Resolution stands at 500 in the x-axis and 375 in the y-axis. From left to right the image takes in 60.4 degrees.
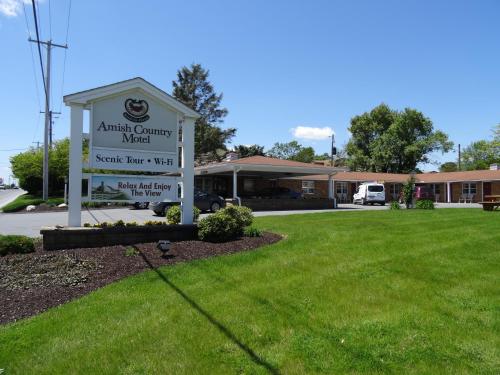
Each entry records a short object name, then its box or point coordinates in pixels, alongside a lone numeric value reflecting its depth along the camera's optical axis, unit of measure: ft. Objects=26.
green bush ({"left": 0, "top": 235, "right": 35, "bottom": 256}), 25.82
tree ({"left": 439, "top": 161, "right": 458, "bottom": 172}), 277.44
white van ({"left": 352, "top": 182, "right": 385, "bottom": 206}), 117.70
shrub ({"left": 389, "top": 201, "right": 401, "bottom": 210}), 73.49
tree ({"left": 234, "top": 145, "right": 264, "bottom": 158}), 206.90
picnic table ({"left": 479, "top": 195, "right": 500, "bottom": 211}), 60.08
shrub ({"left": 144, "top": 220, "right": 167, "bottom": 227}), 31.83
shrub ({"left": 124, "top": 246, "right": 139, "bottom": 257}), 25.96
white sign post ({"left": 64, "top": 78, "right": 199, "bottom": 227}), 29.91
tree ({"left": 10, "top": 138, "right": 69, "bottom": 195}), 139.54
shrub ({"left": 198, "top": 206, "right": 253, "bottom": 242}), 30.60
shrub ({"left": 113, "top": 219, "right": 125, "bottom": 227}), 30.01
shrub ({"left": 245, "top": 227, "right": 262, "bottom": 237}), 31.89
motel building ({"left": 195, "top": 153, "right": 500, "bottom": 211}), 92.43
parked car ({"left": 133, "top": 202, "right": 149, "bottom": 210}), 95.38
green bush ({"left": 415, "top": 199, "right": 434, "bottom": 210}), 72.79
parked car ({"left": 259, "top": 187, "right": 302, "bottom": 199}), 108.17
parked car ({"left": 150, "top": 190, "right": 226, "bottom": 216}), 81.23
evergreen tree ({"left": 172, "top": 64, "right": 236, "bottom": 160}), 176.14
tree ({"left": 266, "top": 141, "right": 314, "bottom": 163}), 268.21
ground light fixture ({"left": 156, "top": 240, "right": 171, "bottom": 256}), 25.27
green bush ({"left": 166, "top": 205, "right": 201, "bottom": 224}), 34.65
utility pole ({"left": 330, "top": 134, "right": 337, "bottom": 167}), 162.90
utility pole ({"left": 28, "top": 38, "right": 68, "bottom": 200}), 104.83
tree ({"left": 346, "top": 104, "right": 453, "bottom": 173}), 191.11
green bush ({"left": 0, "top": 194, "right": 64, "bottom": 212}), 92.72
